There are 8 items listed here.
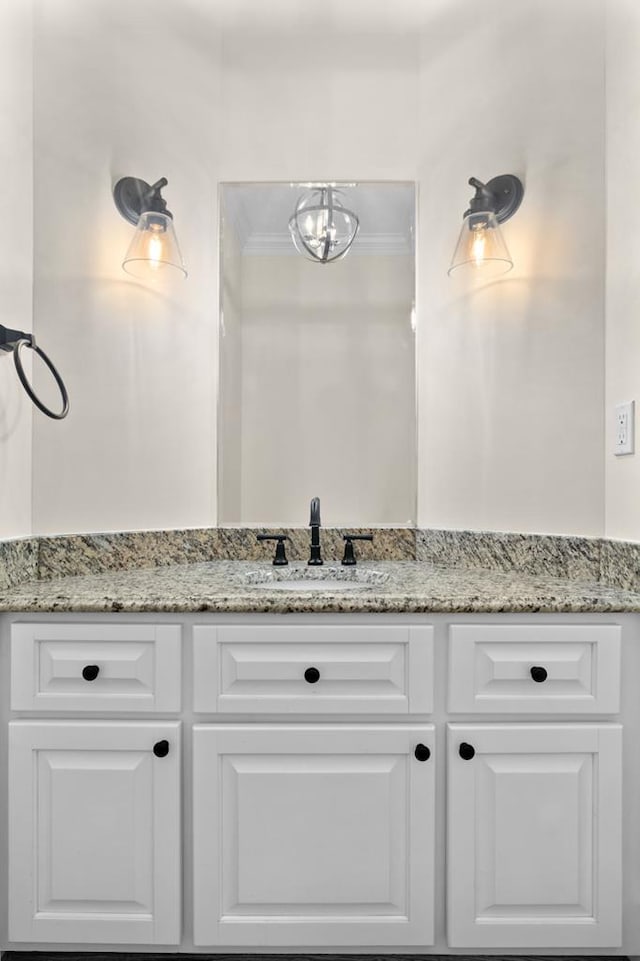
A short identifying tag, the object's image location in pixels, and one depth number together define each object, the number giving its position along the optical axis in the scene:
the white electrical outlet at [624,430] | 1.40
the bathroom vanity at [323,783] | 1.22
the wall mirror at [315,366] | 1.92
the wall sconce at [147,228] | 1.75
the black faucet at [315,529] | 1.77
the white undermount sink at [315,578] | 1.64
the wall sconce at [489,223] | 1.70
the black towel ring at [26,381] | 1.40
